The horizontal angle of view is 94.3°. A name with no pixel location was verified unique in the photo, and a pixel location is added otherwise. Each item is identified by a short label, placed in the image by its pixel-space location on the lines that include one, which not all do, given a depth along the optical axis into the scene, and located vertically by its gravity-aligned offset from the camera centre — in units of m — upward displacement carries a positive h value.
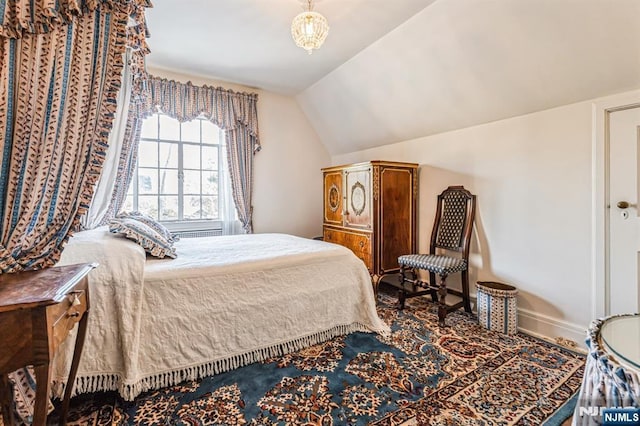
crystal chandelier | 2.03 +1.27
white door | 2.10 -0.01
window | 3.63 +0.51
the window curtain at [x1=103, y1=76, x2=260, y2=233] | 3.27 +1.18
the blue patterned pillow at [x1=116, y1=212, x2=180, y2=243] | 2.36 -0.08
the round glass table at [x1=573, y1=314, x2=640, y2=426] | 0.81 -0.47
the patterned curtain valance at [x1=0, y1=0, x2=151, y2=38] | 1.10 +0.76
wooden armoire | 3.28 +0.00
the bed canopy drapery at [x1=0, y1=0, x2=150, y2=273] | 1.14 +0.41
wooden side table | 0.89 -0.35
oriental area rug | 1.53 -1.05
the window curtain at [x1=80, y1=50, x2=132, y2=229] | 2.91 +0.34
